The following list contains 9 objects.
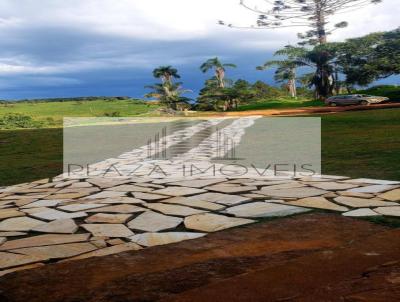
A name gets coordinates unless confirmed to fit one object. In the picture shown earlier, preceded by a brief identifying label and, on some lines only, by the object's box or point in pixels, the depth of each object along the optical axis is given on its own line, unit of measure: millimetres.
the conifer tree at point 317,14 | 36219
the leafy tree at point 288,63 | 34656
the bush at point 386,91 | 27177
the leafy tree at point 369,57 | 30125
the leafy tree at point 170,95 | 35469
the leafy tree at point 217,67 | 39325
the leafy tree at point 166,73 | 37906
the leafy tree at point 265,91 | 42341
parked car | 25703
